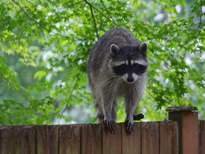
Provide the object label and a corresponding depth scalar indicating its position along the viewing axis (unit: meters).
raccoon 8.61
